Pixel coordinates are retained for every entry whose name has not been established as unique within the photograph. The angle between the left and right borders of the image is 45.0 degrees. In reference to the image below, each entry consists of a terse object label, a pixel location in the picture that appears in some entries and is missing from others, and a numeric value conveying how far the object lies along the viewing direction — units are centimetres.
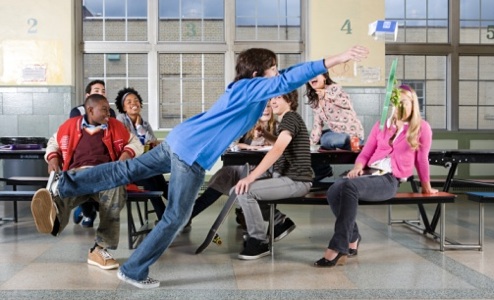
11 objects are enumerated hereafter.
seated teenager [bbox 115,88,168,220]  481
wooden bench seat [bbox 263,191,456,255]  379
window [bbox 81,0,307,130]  764
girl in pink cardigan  358
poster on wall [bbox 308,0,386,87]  737
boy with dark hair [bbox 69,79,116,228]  491
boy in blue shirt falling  284
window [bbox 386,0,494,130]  794
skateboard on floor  382
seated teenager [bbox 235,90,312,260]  375
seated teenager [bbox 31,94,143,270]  357
